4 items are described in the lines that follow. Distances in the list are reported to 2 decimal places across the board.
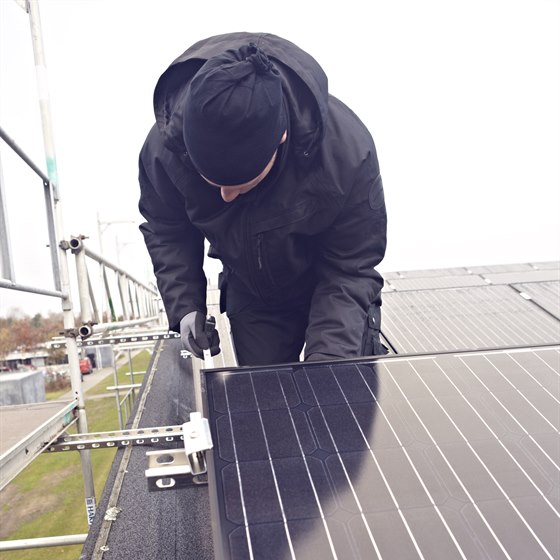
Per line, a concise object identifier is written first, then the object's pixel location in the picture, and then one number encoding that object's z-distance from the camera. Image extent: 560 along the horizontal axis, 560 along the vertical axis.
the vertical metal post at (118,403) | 8.52
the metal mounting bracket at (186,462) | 1.62
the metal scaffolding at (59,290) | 3.20
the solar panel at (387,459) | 1.35
